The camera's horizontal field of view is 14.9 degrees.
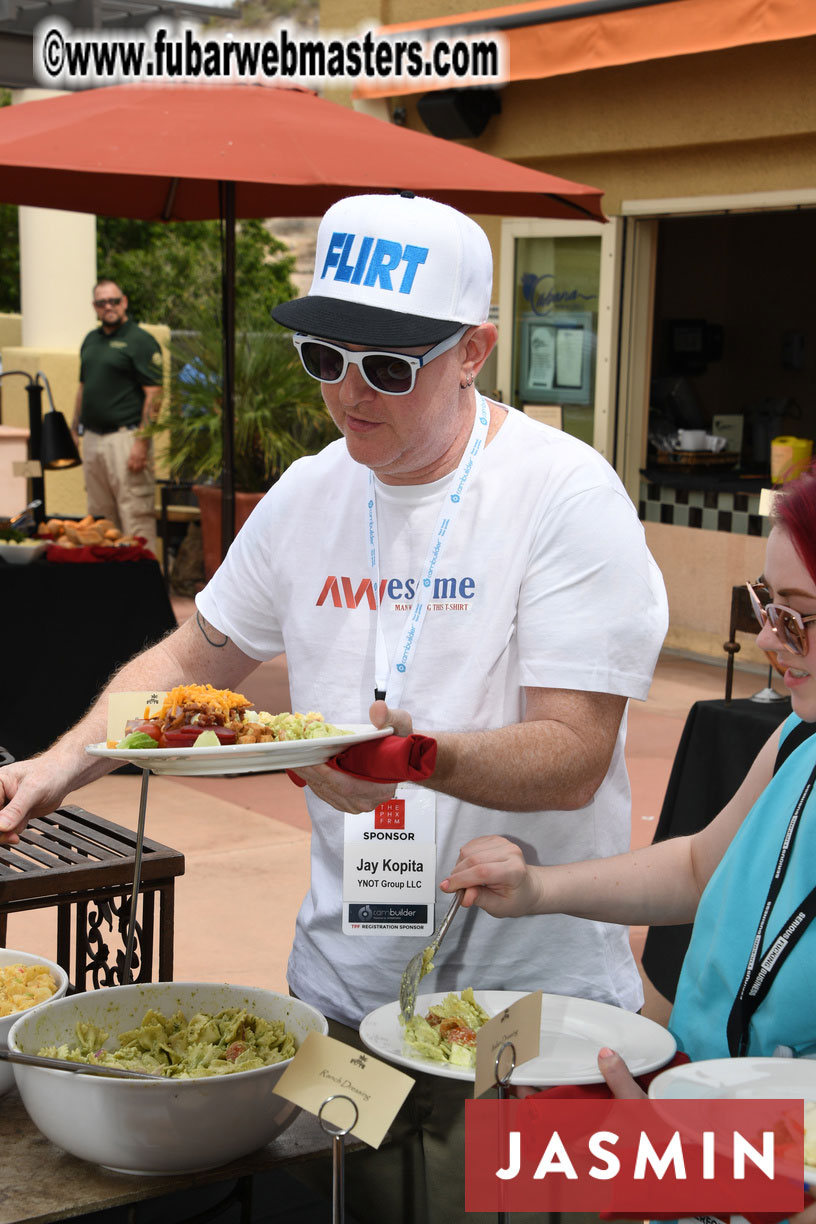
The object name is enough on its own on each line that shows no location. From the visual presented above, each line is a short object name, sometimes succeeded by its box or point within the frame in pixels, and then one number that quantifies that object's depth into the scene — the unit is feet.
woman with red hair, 9.18
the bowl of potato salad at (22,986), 9.50
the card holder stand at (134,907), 9.67
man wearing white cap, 9.97
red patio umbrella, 19.50
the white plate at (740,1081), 8.83
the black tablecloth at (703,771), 14.62
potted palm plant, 37.77
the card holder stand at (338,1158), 8.66
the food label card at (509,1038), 8.61
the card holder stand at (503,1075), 8.70
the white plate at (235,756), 9.15
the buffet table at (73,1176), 8.90
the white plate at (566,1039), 9.17
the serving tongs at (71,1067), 8.93
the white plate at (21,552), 23.67
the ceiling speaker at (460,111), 34.95
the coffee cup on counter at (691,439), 34.34
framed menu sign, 34.83
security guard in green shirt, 35.55
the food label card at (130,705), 9.70
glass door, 33.99
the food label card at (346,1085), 8.59
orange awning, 26.52
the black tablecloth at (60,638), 23.16
